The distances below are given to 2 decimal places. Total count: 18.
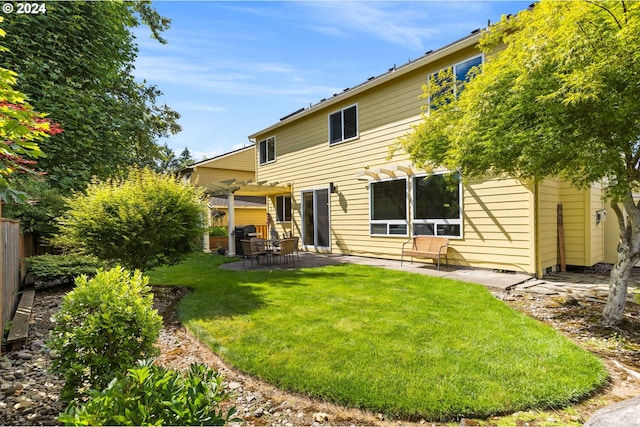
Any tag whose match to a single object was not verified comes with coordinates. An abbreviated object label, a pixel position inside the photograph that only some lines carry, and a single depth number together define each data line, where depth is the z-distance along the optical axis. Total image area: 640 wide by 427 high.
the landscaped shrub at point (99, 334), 2.54
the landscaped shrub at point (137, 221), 5.95
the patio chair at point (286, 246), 9.71
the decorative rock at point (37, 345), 3.87
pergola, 12.43
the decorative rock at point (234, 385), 3.11
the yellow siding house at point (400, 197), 7.92
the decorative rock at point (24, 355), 3.59
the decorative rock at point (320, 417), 2.62
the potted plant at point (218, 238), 15.98
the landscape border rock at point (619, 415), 1.68
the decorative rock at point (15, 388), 2.90
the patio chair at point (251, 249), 9.71
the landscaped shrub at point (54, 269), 6.59
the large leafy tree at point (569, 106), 3.47
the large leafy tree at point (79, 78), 8.50
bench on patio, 8.63
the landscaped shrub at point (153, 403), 1.50
